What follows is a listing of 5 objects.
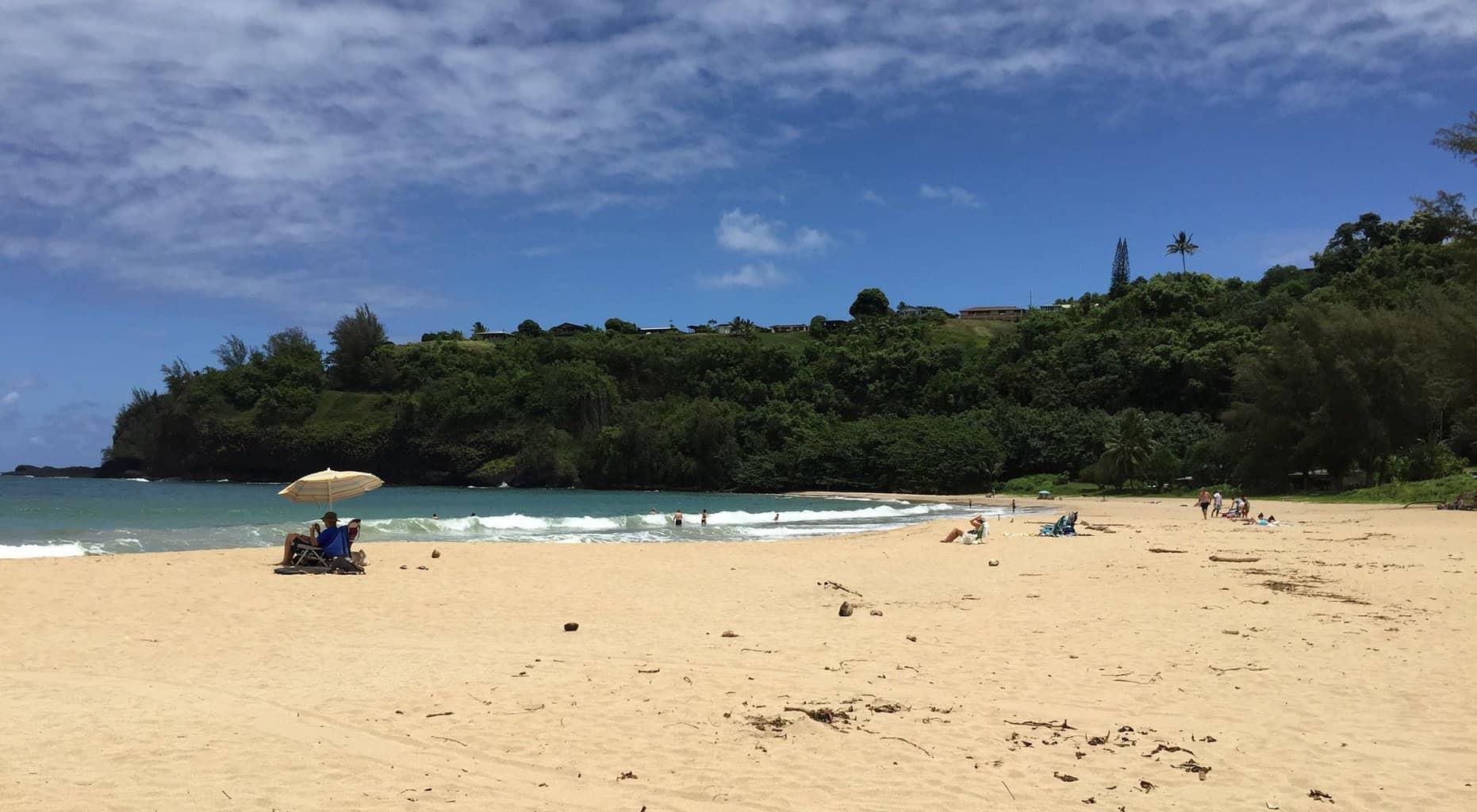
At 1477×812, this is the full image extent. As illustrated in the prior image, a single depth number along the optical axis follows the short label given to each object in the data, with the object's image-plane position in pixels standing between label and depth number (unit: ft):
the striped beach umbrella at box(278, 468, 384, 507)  56.13
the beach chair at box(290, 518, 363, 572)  52.34
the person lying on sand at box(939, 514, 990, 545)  75.20
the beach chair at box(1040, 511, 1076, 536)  82.43
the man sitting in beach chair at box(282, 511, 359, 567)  52.39
